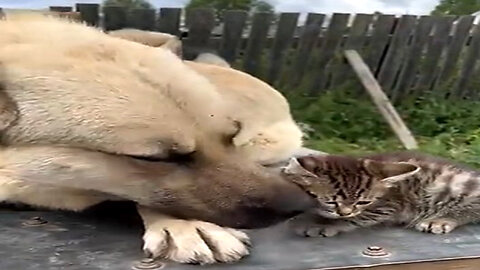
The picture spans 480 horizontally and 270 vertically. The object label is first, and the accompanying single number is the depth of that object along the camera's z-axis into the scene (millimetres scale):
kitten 1259
